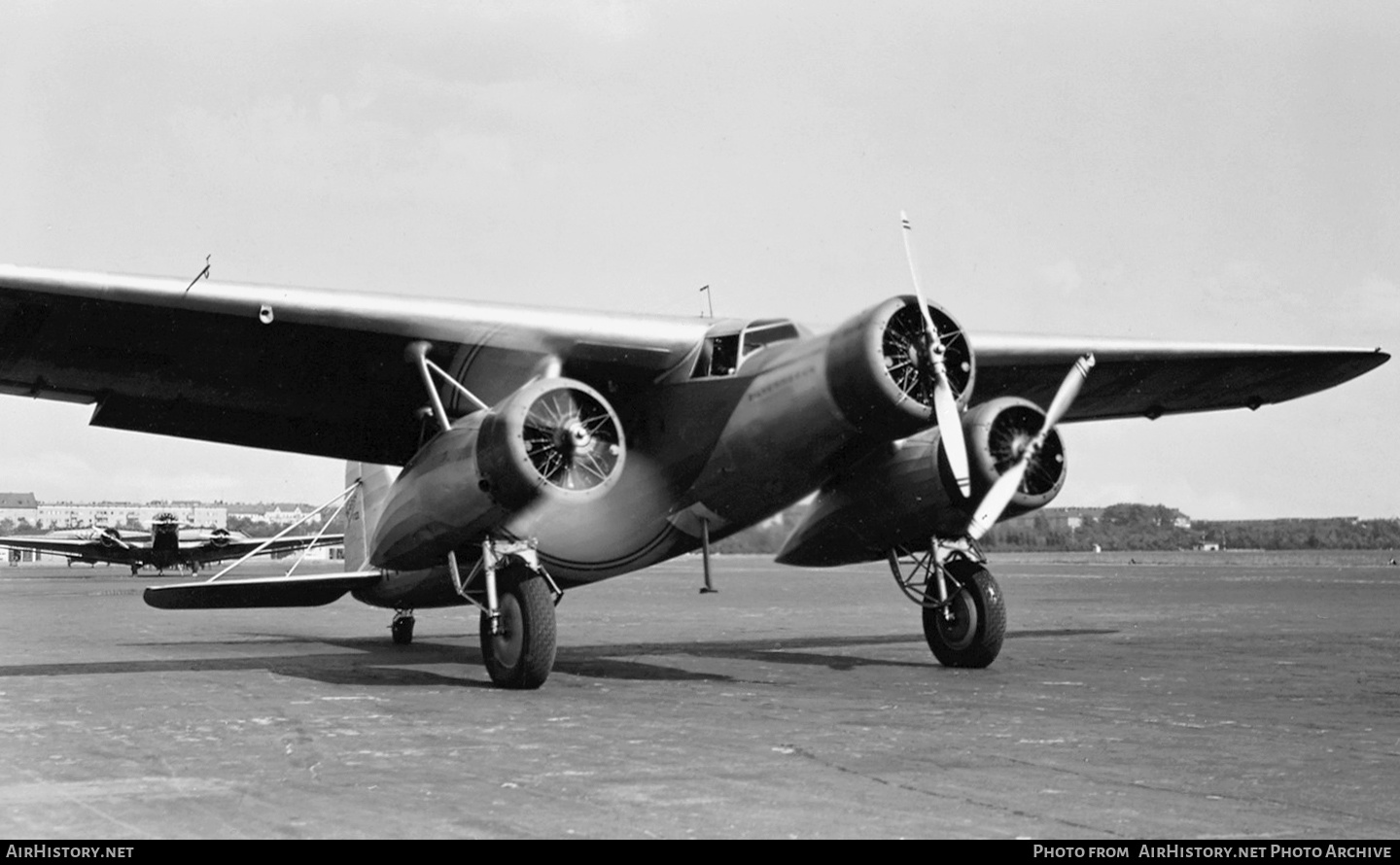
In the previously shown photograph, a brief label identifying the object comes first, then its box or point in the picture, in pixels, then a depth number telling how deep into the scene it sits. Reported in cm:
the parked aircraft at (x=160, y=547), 6500
